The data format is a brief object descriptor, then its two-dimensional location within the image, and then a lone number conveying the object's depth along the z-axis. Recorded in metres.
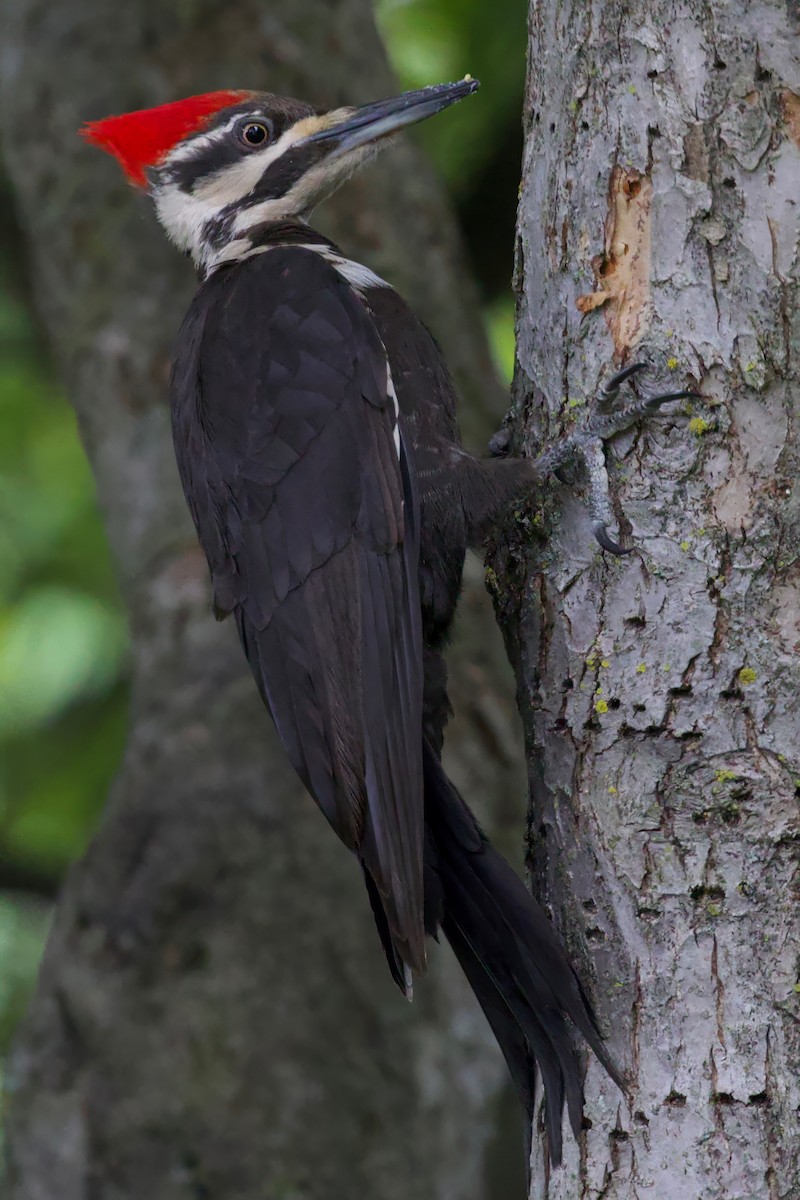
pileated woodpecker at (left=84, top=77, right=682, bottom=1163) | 5.61
